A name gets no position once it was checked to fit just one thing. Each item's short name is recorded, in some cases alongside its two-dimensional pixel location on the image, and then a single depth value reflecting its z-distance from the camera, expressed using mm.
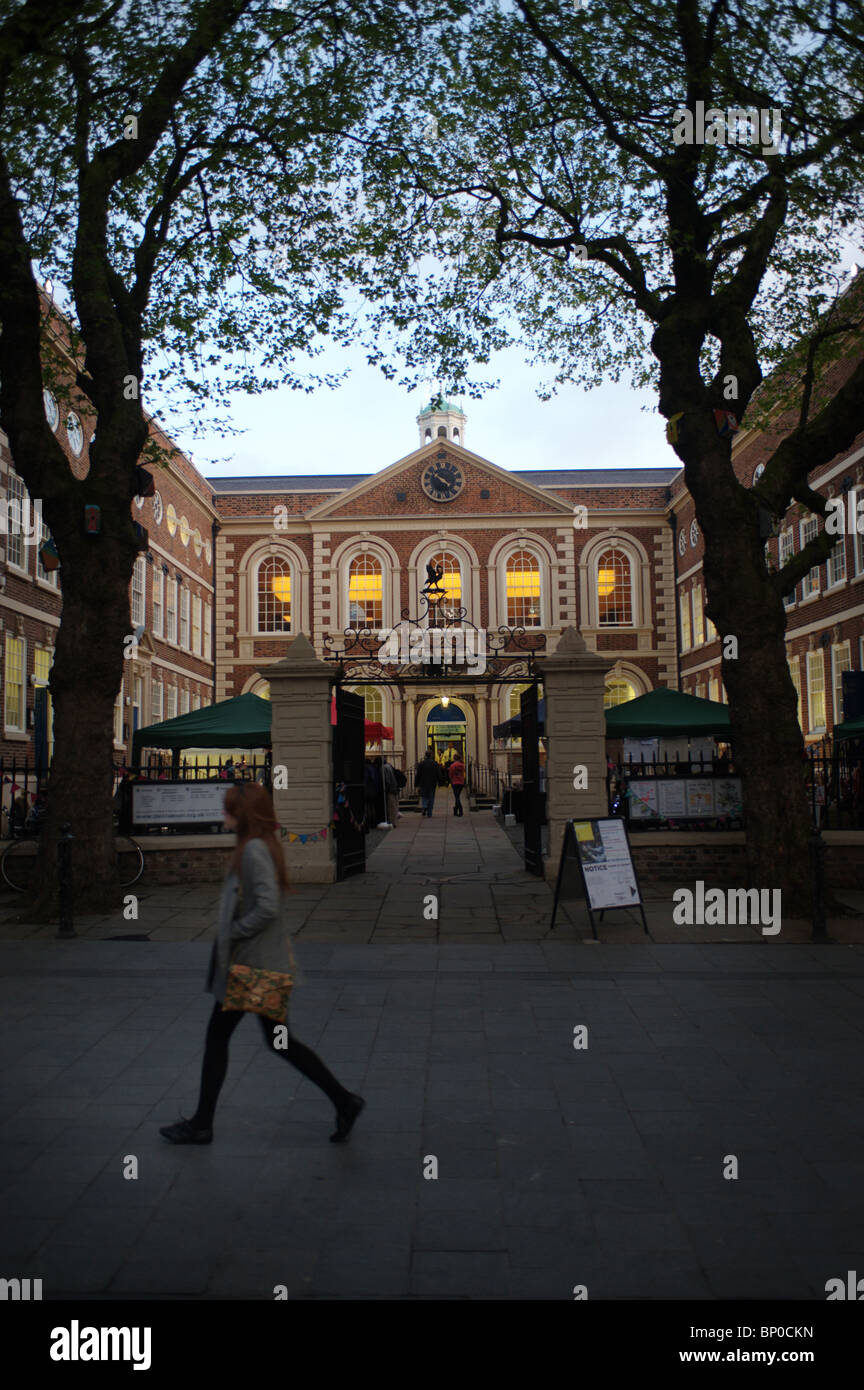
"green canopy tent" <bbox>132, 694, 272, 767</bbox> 16219
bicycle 13188
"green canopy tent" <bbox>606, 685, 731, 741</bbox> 16109
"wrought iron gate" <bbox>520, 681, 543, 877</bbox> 14312
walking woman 4727
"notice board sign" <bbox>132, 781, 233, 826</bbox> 13969
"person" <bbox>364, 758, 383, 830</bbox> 22641
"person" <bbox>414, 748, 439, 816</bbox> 27594
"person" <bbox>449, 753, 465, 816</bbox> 28375
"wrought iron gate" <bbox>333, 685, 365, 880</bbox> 14297
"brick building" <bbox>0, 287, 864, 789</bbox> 37656
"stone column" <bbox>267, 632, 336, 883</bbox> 13977
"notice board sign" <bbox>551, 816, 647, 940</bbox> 10094
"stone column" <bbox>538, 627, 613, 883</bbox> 13633
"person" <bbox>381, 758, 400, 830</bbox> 25695
